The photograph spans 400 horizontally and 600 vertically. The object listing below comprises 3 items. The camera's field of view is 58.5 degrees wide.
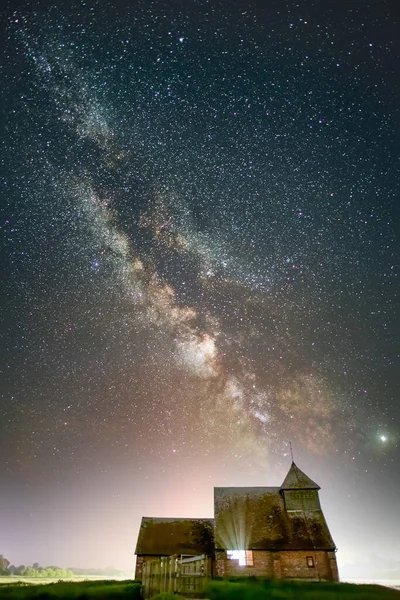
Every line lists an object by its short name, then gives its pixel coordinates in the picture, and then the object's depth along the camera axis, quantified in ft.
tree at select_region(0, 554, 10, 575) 365.49
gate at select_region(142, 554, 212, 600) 52.95
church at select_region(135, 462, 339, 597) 101.65
